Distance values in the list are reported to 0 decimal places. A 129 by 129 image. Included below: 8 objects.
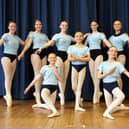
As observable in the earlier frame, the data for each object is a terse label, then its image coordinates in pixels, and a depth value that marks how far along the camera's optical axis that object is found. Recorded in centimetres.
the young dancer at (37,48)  558
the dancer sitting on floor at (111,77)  452
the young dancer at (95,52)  572
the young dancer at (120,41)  559
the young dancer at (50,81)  461
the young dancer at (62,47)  561
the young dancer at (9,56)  551
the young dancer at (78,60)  511
